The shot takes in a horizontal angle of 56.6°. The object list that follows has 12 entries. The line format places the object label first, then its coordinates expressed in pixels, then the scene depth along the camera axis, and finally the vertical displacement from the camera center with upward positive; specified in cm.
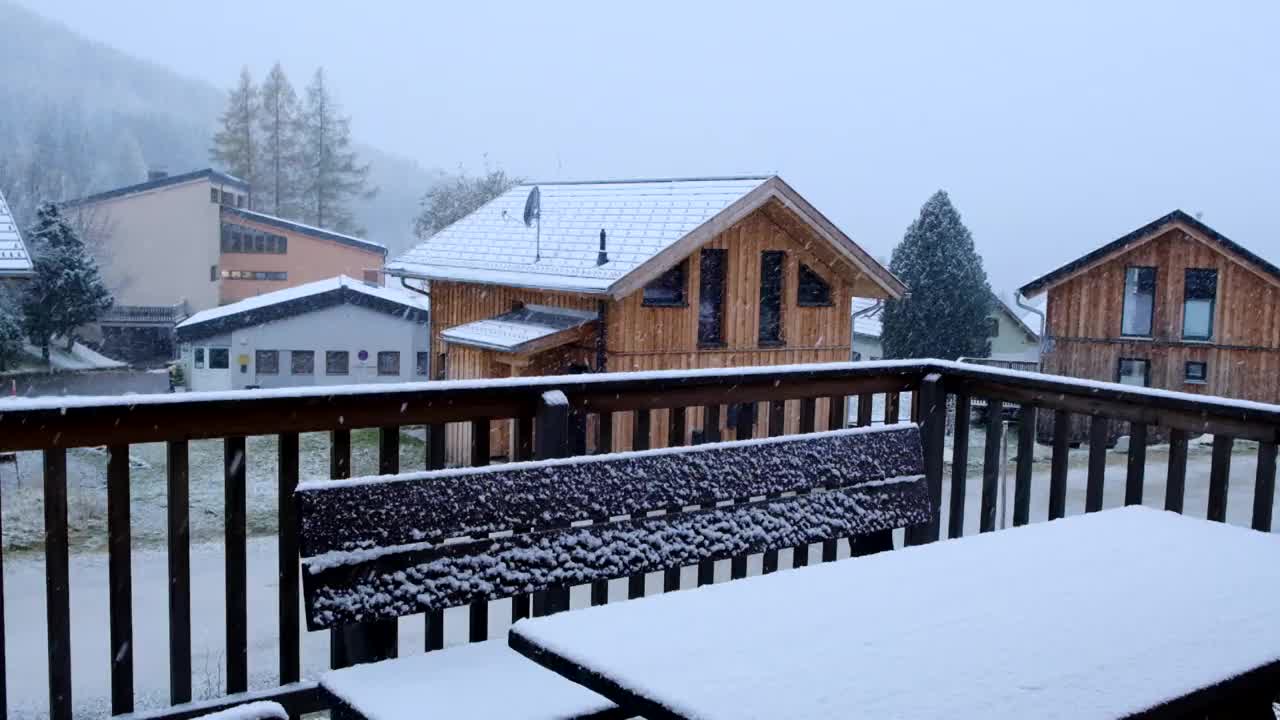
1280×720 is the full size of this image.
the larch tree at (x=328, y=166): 5412 +511
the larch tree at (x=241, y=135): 5394 +635
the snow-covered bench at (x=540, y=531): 209 -52
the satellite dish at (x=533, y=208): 1920 +122
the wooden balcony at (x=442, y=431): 235 -36
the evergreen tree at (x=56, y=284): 3141 -36
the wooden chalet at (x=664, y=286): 1616 +1
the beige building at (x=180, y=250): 3578 +78
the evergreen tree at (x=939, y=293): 2762 +3
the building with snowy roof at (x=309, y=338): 2678 -140
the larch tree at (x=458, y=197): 4109 +296
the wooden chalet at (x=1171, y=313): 2055 -24
